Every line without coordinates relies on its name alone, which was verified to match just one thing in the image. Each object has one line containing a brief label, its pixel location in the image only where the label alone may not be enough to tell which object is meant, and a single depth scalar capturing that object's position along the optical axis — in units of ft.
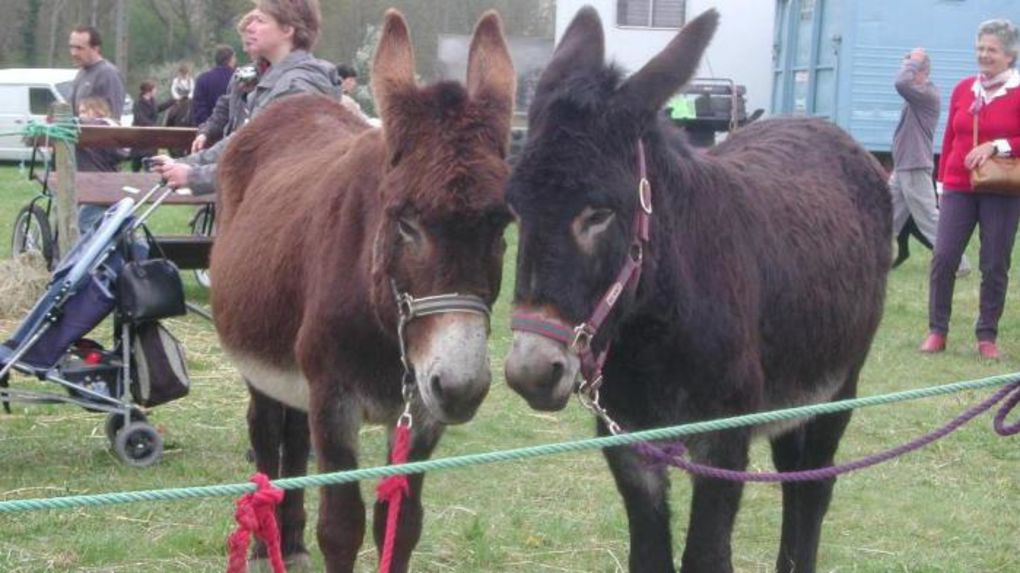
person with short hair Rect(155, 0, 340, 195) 16.97
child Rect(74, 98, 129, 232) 35.88
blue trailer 57.52
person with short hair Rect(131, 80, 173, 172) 77.66
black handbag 18.74
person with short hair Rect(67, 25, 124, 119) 37.50
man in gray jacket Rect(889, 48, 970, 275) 38.73
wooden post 30.48
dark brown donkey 9.82
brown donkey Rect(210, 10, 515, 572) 10.36
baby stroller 18.74
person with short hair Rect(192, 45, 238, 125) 40.22
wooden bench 30.45
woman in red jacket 27.22
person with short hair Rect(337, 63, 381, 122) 52.27
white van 96.12
